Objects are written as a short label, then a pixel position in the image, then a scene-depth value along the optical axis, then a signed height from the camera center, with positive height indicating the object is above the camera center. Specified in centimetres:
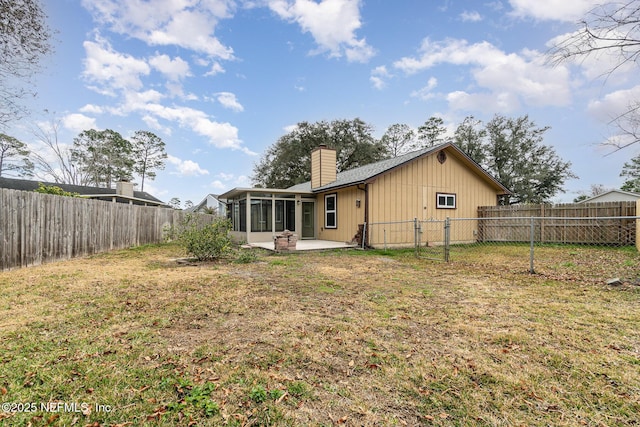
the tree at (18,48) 520 +320
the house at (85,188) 1936 +223
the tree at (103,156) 2673 +607
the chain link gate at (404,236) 1084 -64
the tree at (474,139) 2411 +655
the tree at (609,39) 460 +296
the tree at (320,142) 2828 +697
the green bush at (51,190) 1356 +138
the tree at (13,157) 1786 +394
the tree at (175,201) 4203 +265
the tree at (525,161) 2297 +460
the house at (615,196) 2048 +169
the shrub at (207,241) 772 -56
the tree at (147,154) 3186 +729
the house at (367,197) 1121 +93
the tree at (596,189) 3104 +324
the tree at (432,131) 2692 +813
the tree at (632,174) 2654 +407
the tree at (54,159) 1579 +410
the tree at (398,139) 2916 +804
